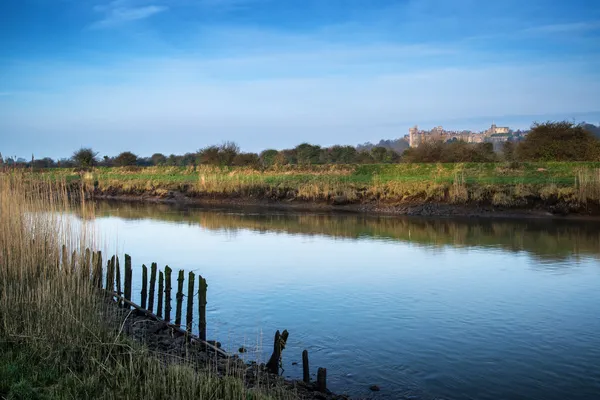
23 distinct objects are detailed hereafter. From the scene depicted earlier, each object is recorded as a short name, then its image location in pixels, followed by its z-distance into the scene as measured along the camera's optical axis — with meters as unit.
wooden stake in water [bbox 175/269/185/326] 9.73
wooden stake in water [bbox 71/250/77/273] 10.03
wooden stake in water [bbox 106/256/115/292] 11.43
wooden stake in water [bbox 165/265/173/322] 9.98
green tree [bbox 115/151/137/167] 65.81
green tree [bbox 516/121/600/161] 37.53
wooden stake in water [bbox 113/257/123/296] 11.48
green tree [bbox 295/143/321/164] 59.17
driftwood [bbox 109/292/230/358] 8.18
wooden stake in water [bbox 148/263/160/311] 10.70
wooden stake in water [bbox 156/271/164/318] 10.26
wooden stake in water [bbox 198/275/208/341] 9.10
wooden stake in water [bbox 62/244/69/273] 9.60
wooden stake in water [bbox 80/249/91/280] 9.58
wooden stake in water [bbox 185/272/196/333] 9.69
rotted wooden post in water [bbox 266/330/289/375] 7.73
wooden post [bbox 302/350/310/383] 7.41
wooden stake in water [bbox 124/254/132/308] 10.90
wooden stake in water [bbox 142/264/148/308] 11.01
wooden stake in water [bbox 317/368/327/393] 7.16
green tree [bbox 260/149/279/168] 48.80
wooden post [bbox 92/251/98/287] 10.57
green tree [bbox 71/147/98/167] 56.69
